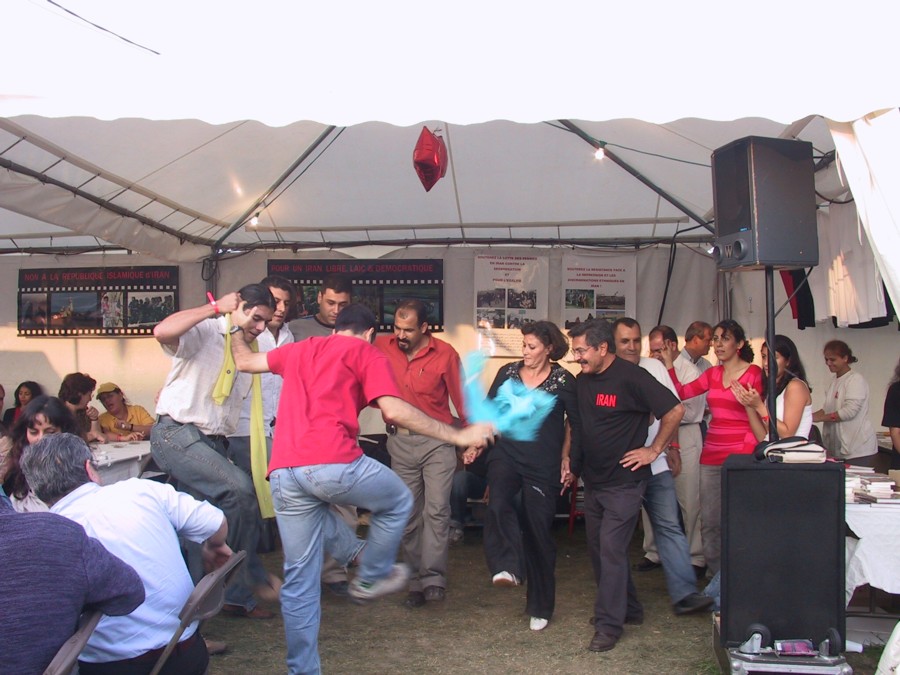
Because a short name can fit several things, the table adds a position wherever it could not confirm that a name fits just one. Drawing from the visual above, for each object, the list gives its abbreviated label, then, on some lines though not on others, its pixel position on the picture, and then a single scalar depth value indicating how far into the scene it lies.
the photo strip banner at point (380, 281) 7.42
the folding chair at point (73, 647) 2.00
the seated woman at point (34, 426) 3.54
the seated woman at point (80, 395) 5.48
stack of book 3.92
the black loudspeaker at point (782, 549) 3.47
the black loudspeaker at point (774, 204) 3.68
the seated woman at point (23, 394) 7.05
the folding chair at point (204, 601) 2.46
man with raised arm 3.95
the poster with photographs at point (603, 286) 7.32
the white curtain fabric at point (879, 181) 2.95
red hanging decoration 5.23
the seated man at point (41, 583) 1.99
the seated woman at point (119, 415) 6.76
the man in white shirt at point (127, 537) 2.43
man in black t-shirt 4.22
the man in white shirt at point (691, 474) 5.45
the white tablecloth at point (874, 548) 3.74
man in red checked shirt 4.86
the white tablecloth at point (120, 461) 4.30
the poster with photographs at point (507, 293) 7.36
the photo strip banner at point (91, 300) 7.61
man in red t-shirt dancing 3.30
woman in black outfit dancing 4.40
